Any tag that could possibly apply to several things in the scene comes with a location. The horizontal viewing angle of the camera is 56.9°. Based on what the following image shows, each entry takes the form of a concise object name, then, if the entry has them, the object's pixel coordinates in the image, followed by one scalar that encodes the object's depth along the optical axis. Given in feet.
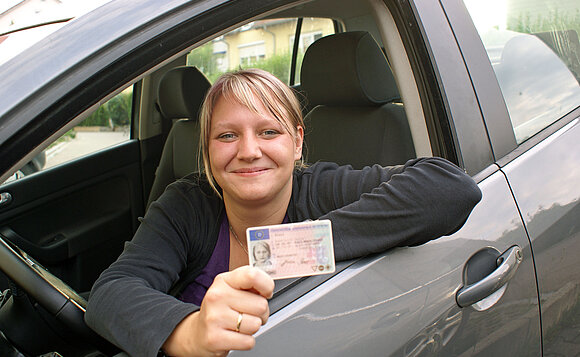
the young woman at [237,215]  3.00
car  2.90
